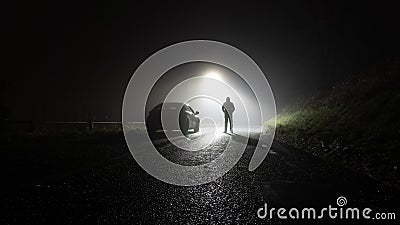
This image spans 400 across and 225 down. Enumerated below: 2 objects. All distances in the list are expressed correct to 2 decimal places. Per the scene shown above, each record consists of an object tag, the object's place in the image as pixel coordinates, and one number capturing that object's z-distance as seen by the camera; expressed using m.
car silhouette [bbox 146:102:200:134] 15.50
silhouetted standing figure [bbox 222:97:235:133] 18.39
